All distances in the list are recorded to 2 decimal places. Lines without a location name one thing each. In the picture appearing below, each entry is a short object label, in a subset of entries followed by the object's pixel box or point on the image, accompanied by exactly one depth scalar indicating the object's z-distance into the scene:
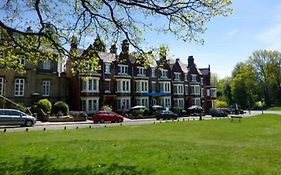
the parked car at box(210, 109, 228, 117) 64.06
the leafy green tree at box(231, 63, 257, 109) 107.69
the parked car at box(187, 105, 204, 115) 71.53
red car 44.03
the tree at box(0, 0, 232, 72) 14.30
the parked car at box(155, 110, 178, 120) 53.61
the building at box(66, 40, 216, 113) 57.34
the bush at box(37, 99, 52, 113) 46.00
